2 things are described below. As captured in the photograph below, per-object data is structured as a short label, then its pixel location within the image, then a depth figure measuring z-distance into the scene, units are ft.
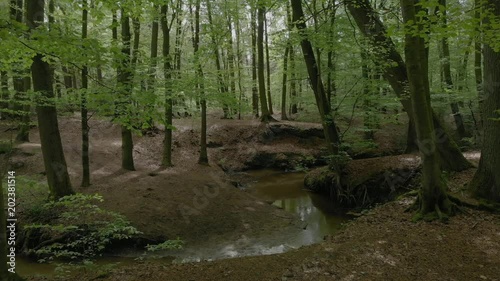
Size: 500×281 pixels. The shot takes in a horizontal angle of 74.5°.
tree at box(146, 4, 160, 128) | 20.42
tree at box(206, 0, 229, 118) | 39.47
